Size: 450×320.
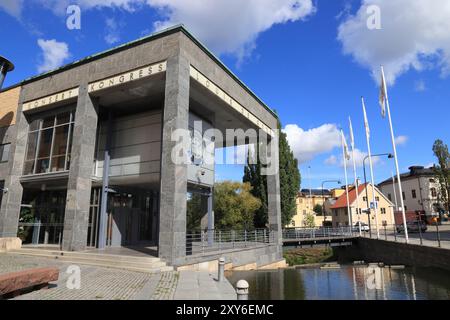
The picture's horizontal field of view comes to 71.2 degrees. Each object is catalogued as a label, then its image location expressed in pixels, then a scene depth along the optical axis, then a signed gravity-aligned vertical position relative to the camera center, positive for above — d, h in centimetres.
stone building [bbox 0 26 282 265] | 1496 +507
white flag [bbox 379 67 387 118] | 2377 +986
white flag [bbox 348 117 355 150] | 3426 +941
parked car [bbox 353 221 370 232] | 3777 -14
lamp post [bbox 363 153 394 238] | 3122 +699
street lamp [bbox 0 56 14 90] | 2158 +1108
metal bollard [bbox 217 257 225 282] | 1114 -153
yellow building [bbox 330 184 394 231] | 5903 +328
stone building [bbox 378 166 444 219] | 6638 +815
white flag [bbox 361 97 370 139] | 2916 +933
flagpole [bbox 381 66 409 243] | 2322 +710
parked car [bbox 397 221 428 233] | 3838 -5
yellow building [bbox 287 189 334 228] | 7681 +511
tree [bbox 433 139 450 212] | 5534 +995
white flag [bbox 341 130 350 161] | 3622 +909
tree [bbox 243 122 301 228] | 3150 +454
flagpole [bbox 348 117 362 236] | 3425 +943
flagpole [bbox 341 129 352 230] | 3658 +814
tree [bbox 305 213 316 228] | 5172 +113
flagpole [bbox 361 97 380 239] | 2919 +790
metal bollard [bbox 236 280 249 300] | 660 -128
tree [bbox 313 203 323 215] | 9686 +548
